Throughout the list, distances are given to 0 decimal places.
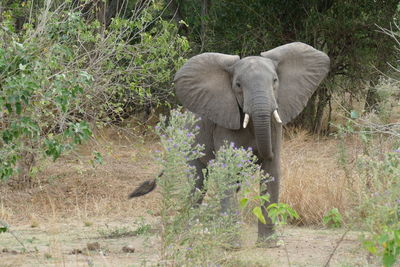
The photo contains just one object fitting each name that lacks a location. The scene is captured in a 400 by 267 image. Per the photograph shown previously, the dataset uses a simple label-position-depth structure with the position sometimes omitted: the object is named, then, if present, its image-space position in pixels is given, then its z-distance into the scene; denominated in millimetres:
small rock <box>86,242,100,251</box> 14086
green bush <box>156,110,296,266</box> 9594
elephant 14571
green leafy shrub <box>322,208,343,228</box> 14785
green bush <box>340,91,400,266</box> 8750
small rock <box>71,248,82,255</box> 13555
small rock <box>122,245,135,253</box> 14078
